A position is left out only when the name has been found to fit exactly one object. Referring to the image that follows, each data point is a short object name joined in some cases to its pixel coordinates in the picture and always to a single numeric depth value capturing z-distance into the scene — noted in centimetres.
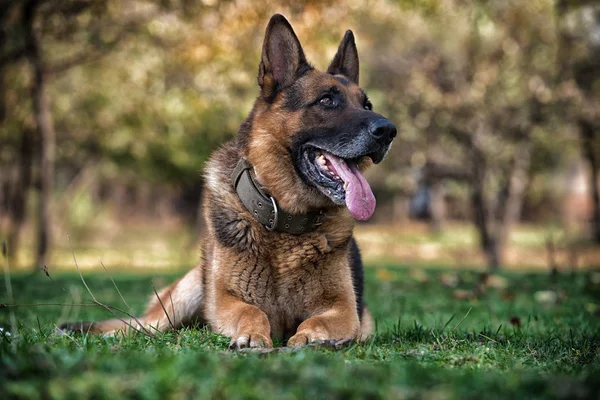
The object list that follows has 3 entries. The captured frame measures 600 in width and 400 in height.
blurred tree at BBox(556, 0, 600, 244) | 1642
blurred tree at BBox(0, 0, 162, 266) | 1247
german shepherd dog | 442
